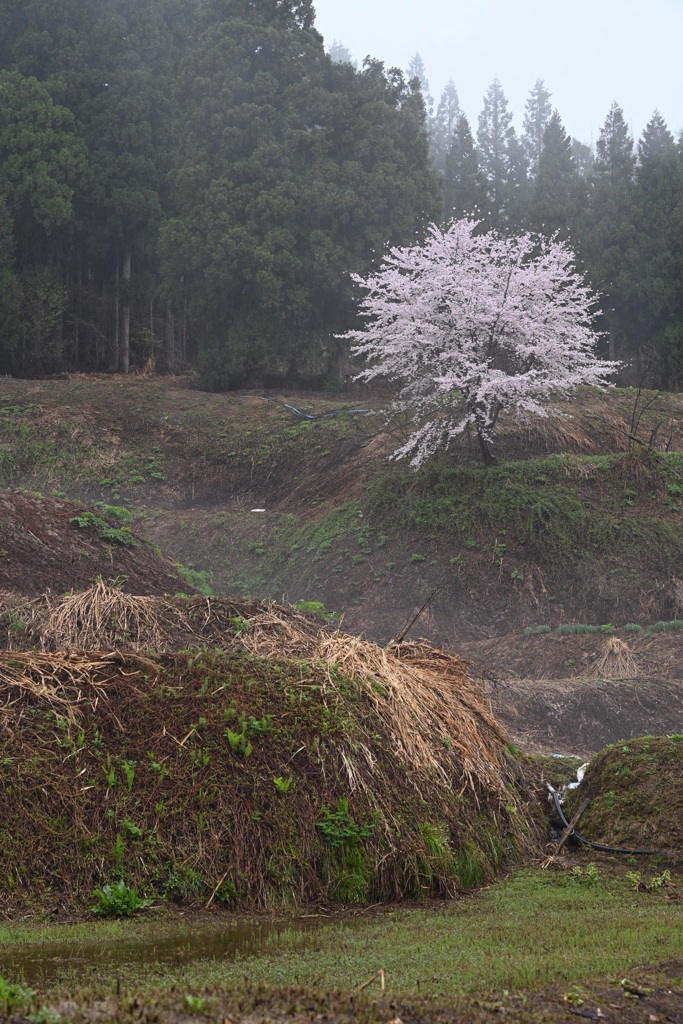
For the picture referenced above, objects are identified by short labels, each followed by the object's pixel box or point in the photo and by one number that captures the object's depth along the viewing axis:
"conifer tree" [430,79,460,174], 88.88
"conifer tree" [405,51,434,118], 176.00
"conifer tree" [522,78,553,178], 111.06
